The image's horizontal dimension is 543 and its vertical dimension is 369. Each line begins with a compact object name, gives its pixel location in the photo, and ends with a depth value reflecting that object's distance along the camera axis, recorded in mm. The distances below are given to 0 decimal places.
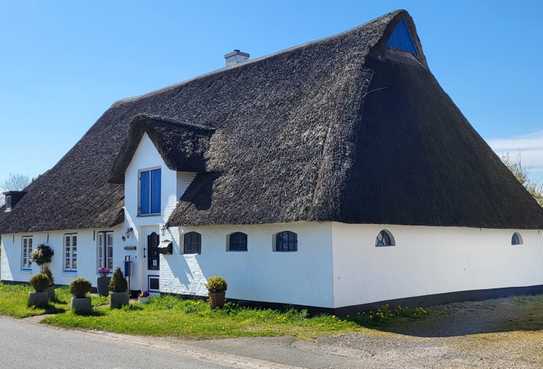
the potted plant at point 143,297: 18644
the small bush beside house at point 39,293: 18094
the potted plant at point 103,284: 20531
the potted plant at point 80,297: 16438
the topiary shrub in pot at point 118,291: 17391
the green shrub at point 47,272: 22156
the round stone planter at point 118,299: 17391
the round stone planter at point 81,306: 16500
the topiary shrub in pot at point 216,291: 16047
